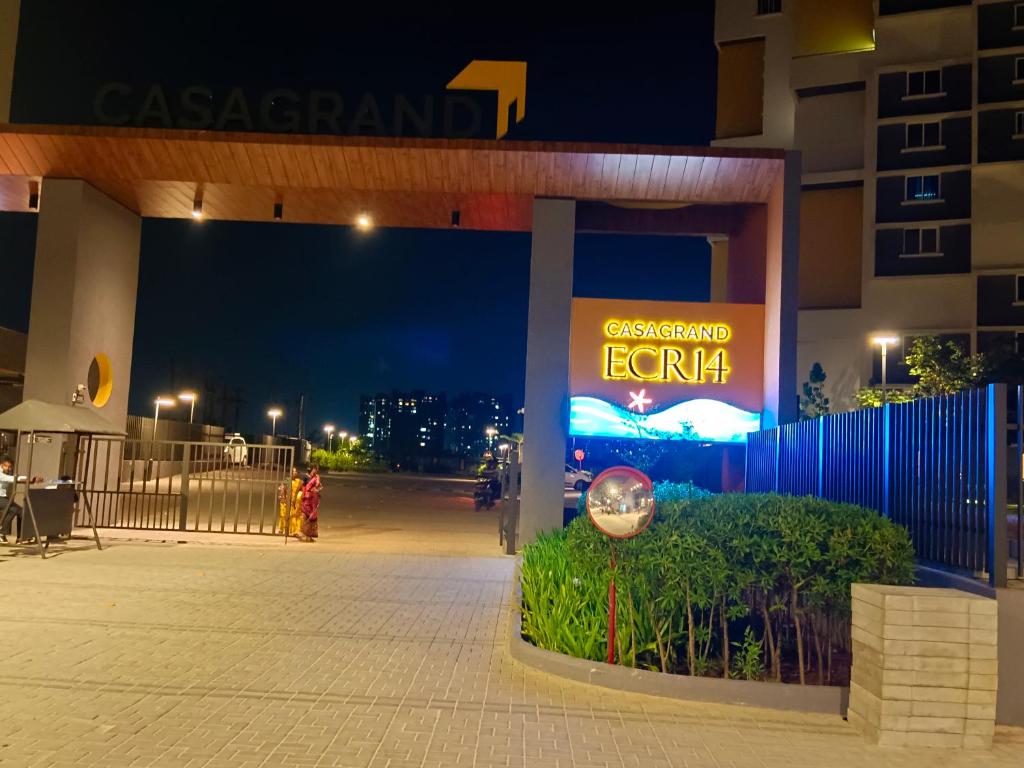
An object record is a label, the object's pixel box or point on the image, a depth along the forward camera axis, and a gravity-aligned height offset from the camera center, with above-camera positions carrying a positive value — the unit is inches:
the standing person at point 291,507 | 642.8 -44.9
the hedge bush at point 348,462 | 2420.0 -35.5
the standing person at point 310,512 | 647.1 -45.8
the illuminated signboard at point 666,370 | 606.5 +63.6
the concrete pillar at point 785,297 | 573.6 +109.5
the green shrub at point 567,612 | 291.1 -50.7
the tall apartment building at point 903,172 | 1585.9 +544.0
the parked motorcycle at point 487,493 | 1167.0 -48.3
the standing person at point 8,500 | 525.3 -38.6
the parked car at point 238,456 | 615.2 -9.2
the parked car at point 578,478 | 1315.2 -26.4
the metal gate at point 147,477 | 637.3 -26.9
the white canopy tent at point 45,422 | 510.9 +7.3
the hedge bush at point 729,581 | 265.4 -34.1
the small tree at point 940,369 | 1296.8 +158.1
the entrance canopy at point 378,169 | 581.3 +184.9
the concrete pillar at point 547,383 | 600.4 +49.7
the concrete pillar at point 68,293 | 623.2 +99.2
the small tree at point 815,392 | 1375.5 +125.7
